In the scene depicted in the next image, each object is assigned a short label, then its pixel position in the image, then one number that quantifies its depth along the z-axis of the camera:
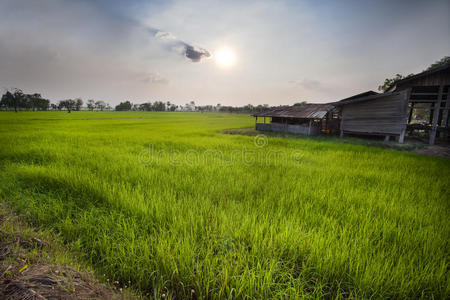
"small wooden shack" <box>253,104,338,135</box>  16.42
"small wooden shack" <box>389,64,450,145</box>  10.30
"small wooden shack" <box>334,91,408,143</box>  11.91
